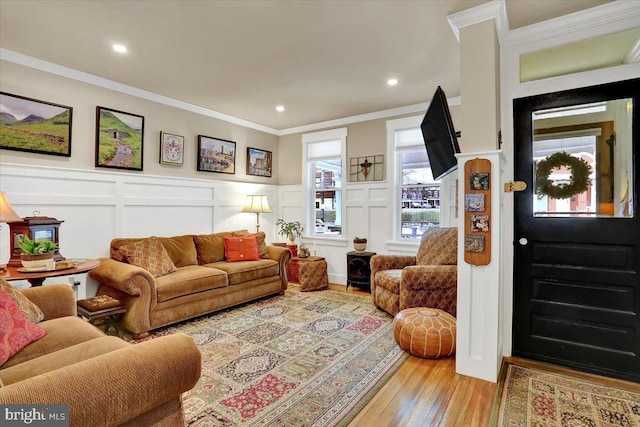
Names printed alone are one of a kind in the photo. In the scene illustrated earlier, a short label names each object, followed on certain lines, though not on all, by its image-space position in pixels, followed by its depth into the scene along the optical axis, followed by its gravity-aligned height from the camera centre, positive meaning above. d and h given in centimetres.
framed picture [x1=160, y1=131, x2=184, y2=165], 417 +87
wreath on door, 247 +33
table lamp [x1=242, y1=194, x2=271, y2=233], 509 +17
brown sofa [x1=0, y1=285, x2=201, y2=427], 100 -62
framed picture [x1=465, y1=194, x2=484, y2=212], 225 +11
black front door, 229 -9
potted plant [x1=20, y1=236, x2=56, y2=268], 245 -31
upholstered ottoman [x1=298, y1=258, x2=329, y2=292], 469 -87
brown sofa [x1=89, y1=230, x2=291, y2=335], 300 -71
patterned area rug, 191 -115
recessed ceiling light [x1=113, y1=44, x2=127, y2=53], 284 +149
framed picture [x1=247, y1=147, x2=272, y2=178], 533 +91
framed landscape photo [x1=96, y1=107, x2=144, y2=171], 358 +87
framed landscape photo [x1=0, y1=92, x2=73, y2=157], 297 +85
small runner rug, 180 -113
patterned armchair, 308 -62
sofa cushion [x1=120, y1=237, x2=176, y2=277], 335 -45
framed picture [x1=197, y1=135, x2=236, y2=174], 462 +89
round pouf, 253 -94
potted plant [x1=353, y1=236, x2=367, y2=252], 470 -41
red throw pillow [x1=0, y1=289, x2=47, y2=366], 156 -61
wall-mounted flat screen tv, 244 +69
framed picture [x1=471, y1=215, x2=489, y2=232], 223 -4
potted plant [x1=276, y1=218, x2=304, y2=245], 552 -24
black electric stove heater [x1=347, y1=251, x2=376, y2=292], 459 -77
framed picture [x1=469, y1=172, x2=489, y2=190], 222 +26
